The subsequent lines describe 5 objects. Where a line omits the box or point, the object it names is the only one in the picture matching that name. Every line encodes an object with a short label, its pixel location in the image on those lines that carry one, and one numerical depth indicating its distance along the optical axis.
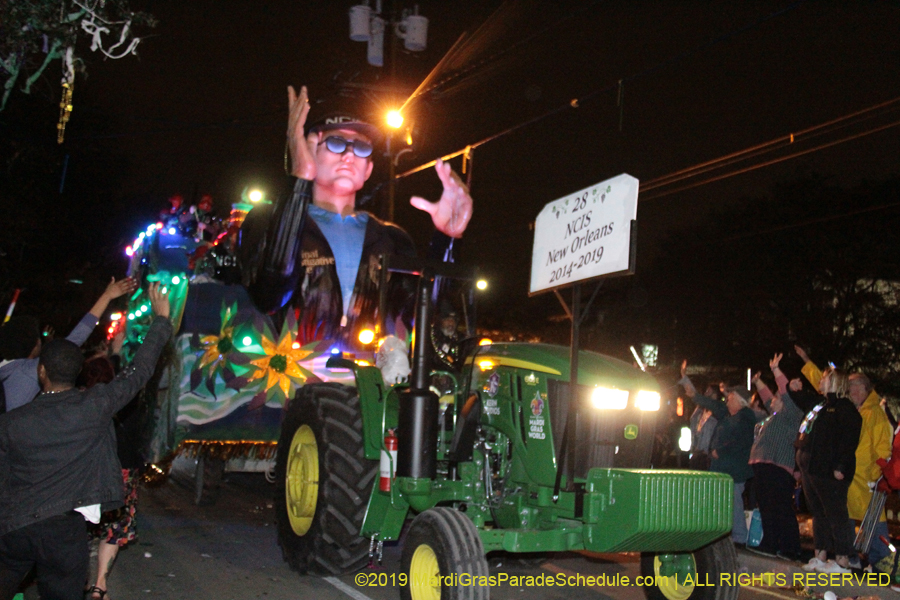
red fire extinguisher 5.92
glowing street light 14.07
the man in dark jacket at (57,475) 3.84
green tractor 4.72
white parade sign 4.89
